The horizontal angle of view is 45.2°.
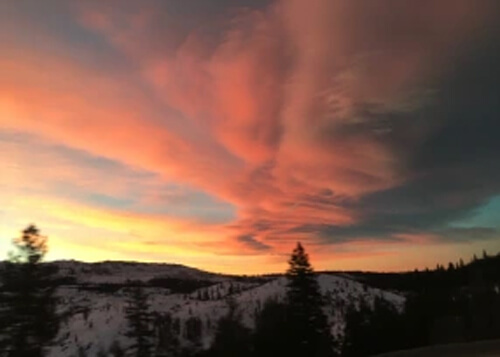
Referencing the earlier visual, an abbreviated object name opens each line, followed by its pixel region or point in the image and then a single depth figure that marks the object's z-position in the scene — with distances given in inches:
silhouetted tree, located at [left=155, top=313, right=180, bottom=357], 2650.1
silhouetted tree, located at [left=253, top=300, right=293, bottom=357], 2444.9
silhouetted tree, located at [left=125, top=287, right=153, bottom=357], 2395.8
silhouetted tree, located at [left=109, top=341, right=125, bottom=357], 2333.9
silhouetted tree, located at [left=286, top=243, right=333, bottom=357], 2436.0
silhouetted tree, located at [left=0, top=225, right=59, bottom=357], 1310.3
